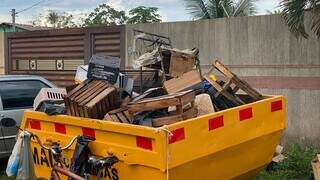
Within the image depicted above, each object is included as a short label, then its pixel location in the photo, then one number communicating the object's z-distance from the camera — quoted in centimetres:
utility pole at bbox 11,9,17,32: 4117
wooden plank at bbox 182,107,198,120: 421
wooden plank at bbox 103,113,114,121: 429
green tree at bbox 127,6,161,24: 2377
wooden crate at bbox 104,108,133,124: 428
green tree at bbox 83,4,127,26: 3155
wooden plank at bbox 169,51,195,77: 570
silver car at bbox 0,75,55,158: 761
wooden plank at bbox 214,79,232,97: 489
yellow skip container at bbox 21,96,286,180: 377
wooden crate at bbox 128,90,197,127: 412
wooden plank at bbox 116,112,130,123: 428
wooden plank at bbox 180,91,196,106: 420
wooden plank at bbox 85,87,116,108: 439
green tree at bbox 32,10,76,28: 4184
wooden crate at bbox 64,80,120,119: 441
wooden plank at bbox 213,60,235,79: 494
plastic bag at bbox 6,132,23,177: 457
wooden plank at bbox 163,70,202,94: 479
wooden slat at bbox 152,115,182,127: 410
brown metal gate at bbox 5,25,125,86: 1167
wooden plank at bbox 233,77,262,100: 496
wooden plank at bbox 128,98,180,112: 415
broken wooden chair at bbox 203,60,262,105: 486
